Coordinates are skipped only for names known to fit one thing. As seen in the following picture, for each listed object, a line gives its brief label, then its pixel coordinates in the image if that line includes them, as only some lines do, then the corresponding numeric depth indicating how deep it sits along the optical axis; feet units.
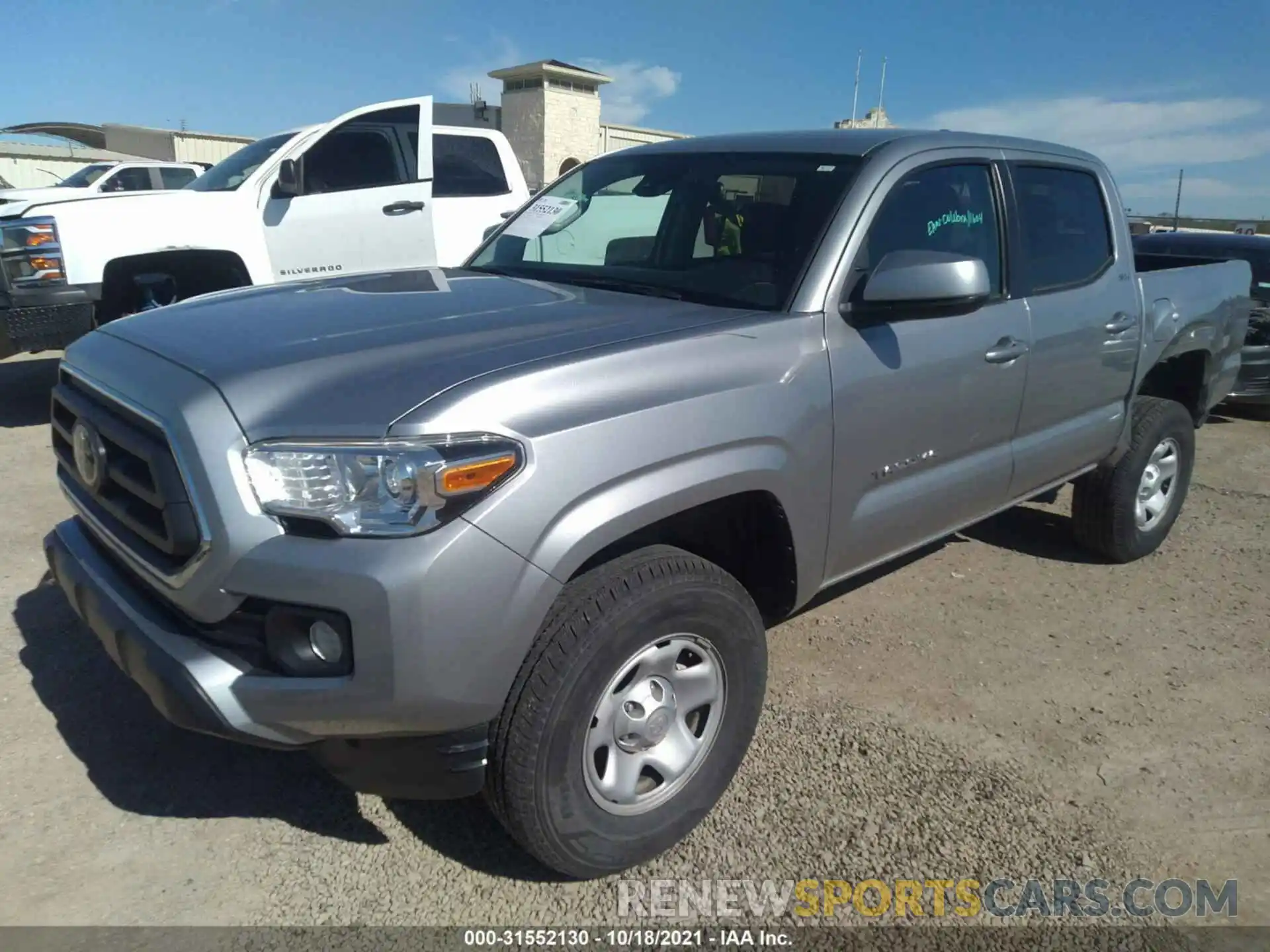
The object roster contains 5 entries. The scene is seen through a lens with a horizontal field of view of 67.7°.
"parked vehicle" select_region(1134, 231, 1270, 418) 24.62
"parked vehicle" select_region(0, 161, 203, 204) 51.11
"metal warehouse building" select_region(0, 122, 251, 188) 99.38
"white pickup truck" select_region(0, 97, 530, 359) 18.65
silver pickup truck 6.47
